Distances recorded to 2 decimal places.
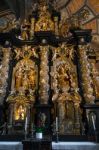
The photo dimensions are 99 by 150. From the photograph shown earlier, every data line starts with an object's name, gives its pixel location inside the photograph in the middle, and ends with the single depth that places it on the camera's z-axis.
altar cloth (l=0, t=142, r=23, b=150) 6.30
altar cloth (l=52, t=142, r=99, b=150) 6.25
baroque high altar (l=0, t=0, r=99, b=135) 8.58
